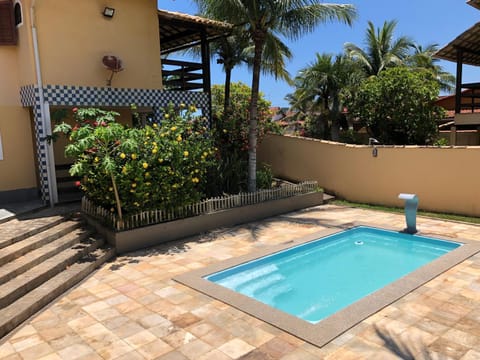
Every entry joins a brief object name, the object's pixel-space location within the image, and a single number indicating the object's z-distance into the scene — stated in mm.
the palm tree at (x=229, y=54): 16062
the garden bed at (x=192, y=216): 8492
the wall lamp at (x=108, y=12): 10656
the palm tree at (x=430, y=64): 26203
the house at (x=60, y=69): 9852
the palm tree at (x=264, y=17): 10461
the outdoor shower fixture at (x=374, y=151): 12789
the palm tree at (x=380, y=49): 25545
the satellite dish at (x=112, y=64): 10594
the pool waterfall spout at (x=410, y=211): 9252
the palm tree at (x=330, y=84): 20594
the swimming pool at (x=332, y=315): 4980
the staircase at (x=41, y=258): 5676
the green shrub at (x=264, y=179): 12866
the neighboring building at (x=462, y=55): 15195
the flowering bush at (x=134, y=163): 7938
